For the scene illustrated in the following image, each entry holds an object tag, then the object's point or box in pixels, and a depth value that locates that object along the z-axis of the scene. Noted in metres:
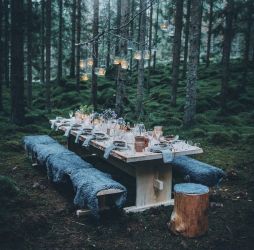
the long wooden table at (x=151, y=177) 6.63
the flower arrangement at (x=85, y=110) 10.35
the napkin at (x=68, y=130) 9.28
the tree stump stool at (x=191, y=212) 5.56
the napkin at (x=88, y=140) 7.92
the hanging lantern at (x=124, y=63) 9.30
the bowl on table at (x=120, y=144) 6.93
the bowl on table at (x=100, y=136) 7.84
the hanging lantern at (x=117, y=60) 9.33
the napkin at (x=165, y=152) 6.55
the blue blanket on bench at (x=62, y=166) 7.02
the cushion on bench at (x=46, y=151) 8.07
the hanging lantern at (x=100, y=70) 9.24
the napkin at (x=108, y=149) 6.87
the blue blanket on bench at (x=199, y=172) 7.01
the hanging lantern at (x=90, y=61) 9.82
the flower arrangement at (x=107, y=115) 9.38
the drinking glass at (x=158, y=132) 7.61
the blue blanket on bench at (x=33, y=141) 9.37
